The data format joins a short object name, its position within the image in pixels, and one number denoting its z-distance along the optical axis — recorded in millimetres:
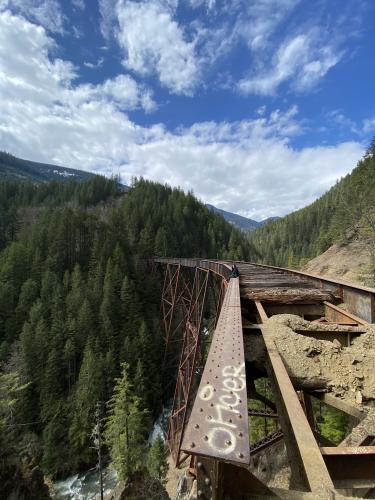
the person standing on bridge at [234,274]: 7759
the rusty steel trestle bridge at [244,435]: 1122
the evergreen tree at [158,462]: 15169
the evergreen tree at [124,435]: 13948
